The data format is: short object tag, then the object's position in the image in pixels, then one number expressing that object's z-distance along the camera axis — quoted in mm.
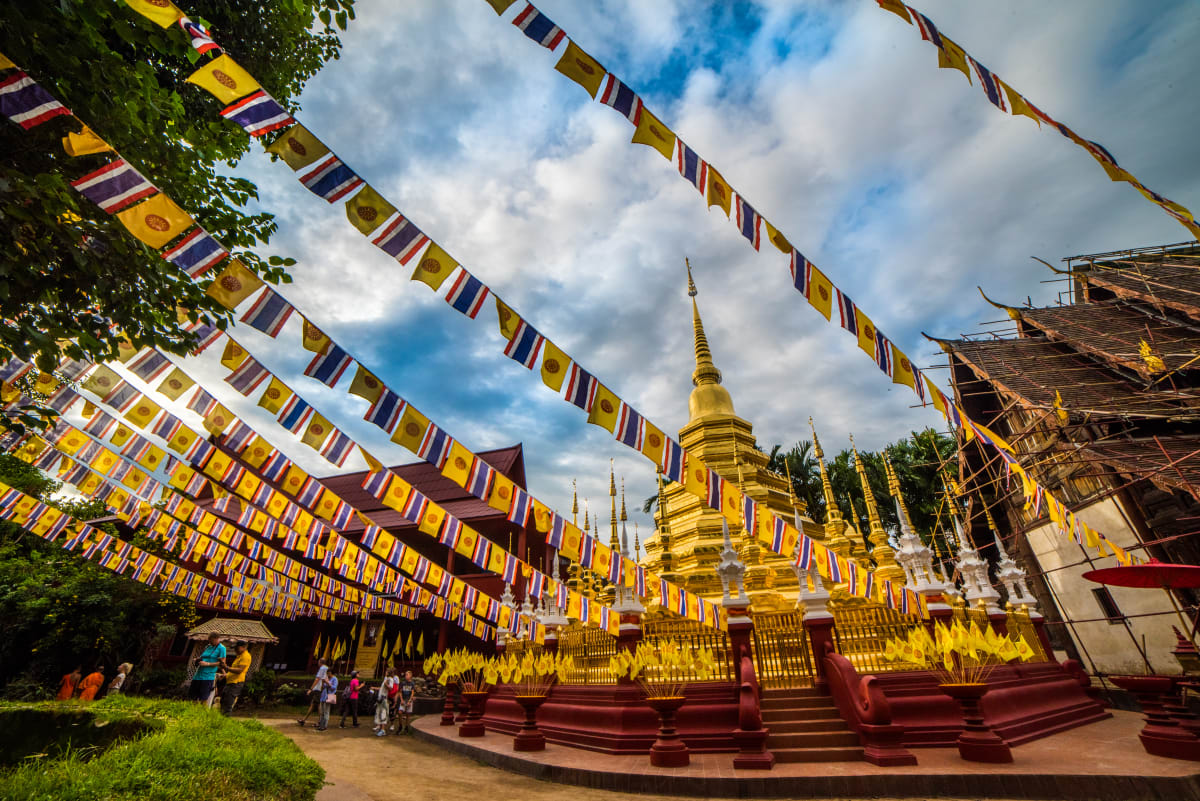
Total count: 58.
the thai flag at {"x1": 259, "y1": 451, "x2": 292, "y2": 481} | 9969
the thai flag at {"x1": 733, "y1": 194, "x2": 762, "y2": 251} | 6789
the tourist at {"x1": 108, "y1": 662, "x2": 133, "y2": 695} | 12406
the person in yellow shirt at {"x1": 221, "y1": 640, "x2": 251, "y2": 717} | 10715
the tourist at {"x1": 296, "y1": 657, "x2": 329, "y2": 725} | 14762
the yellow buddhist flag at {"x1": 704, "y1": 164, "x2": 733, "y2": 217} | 6578
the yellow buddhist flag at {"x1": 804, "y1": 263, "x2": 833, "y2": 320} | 7218
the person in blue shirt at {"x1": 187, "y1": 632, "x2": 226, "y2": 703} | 10102
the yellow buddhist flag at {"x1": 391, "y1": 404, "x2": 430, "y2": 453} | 7531
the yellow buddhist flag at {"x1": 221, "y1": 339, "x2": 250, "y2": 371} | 7523
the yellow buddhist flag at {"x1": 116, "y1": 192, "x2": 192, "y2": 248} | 4711
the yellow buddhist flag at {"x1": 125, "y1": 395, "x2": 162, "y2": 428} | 9445
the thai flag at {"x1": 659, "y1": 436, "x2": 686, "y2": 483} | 8523
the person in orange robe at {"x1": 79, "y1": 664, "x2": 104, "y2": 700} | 10625
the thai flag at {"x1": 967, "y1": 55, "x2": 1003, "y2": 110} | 6273
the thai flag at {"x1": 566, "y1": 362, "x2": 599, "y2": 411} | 7484
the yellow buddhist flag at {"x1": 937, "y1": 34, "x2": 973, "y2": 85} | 5992
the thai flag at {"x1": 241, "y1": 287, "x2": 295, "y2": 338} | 6086
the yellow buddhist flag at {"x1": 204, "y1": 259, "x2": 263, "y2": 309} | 5859
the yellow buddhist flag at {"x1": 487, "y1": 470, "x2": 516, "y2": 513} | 8922
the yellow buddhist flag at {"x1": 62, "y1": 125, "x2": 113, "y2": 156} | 4418
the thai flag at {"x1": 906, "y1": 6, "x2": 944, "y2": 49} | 5725
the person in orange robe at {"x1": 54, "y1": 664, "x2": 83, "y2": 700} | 11281
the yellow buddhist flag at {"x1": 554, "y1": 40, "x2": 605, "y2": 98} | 5680
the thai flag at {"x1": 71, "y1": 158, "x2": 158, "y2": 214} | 4551
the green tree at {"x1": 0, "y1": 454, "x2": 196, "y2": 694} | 16250
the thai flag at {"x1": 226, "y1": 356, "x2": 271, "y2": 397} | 7508
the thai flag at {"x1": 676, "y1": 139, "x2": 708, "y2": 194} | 6414
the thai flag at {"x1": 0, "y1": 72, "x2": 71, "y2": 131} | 4180
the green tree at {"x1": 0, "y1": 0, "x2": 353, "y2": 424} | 4371
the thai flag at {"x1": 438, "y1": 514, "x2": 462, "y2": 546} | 10859
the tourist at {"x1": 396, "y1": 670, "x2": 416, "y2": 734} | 14344
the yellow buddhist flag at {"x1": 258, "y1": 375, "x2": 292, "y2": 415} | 7891
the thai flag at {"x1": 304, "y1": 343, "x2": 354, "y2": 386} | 6746
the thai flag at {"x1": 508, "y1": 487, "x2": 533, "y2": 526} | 9230
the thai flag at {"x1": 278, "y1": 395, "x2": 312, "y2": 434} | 8160
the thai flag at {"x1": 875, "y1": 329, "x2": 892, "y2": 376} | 7910
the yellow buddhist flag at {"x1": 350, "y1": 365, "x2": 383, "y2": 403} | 7105
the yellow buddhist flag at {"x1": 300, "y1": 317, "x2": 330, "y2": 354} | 6730
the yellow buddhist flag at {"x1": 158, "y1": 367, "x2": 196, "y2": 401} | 8758
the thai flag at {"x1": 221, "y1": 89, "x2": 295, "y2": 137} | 4660
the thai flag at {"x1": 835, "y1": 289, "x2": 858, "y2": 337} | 7529
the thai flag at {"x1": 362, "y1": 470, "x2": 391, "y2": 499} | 9438
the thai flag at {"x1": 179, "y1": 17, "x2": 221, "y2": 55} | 4406
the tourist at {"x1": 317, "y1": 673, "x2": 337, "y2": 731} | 14516
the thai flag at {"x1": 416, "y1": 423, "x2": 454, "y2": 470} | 7785
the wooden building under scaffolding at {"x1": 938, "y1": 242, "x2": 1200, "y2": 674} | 13766
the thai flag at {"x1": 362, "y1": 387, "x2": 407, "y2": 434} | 7281
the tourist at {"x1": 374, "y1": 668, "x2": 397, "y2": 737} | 13930
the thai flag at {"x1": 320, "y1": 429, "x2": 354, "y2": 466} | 8664
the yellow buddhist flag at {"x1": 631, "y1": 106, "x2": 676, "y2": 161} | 6215
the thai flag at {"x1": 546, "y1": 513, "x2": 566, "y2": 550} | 9690
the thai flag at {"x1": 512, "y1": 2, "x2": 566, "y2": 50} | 5438
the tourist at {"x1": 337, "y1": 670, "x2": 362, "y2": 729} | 15578
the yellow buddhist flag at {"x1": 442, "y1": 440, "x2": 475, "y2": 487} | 8100
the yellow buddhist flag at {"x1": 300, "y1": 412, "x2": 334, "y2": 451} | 8477
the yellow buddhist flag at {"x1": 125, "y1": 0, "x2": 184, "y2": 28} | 4223
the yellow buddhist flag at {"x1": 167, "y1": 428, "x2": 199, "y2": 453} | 10055
